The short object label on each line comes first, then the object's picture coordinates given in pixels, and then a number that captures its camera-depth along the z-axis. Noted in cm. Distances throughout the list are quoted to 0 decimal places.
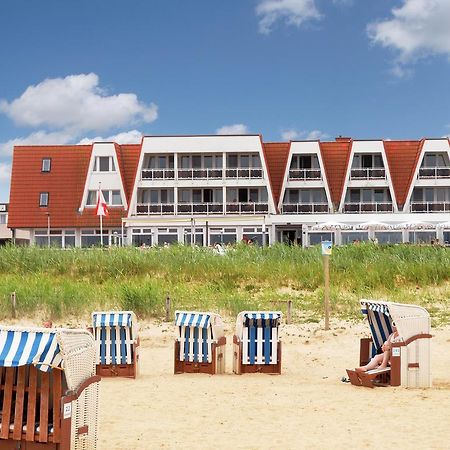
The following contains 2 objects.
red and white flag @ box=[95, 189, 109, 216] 4528
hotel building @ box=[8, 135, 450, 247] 5244
